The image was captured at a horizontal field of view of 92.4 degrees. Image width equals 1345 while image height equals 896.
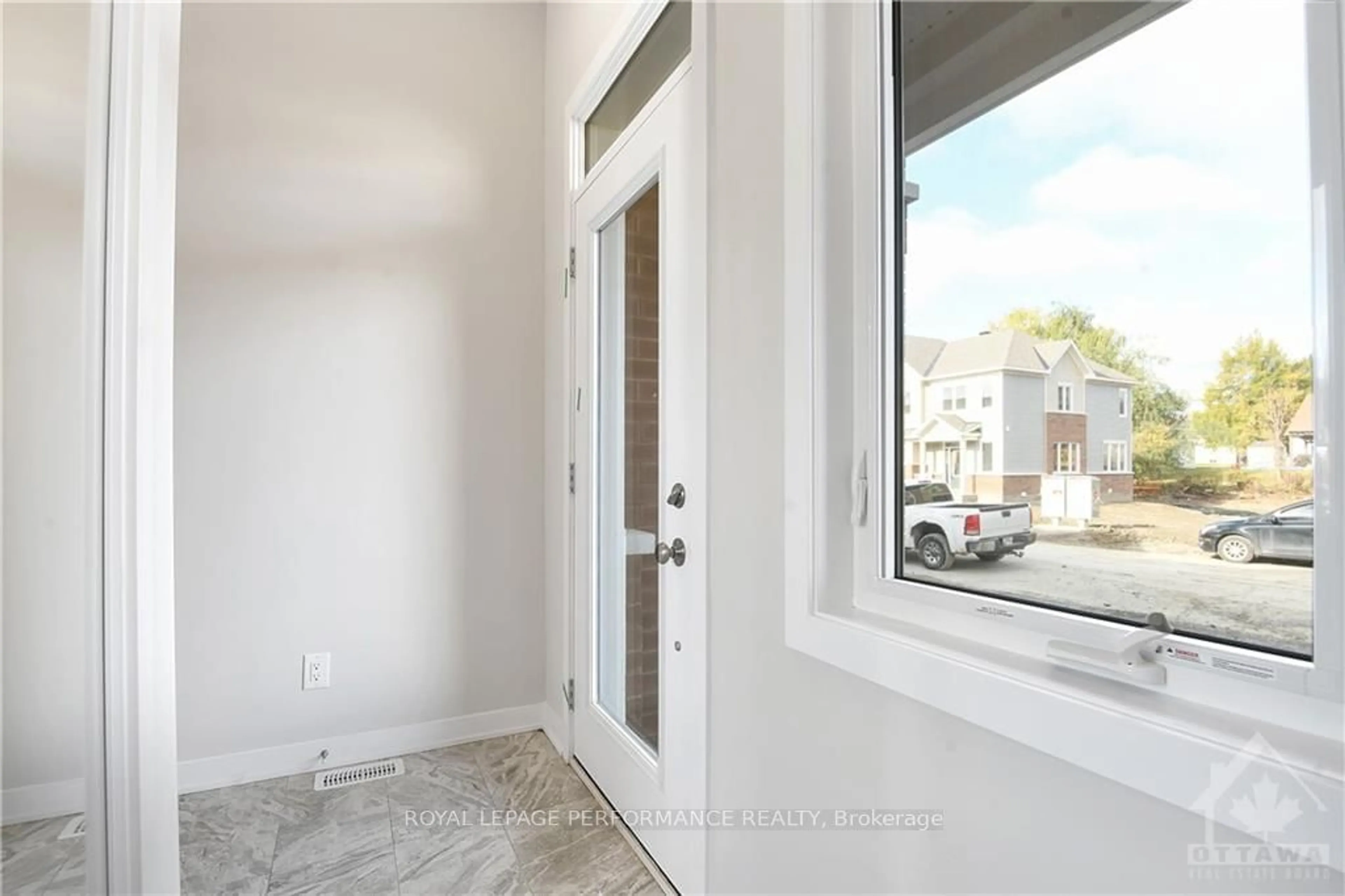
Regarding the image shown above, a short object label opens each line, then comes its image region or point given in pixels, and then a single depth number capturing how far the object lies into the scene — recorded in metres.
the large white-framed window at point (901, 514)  0.60
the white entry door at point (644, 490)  1.53
